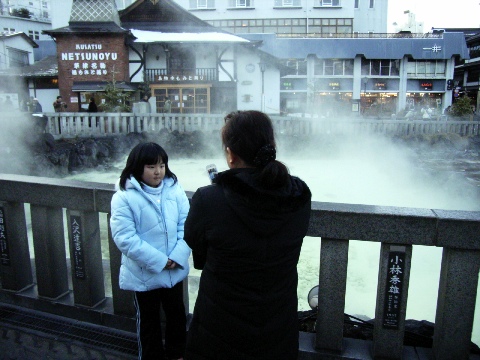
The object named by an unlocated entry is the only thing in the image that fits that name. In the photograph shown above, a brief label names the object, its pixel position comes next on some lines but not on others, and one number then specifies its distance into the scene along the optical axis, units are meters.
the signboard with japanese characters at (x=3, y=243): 2.93
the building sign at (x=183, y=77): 21.05
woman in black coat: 1.40
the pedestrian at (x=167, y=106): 20.73
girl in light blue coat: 2.12
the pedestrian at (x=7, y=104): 16.83
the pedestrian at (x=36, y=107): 17.22
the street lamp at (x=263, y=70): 21.01
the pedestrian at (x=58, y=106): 17.92
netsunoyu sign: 20.56
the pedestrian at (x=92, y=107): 18.22
